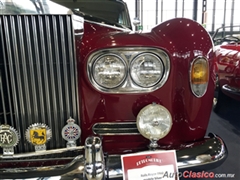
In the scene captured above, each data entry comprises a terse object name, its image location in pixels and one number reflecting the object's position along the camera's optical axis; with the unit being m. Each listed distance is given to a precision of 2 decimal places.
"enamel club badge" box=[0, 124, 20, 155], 1.17
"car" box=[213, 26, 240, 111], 2.76
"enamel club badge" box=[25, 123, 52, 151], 1.19
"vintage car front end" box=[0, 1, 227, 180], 1.12
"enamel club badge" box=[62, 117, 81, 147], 1.21
